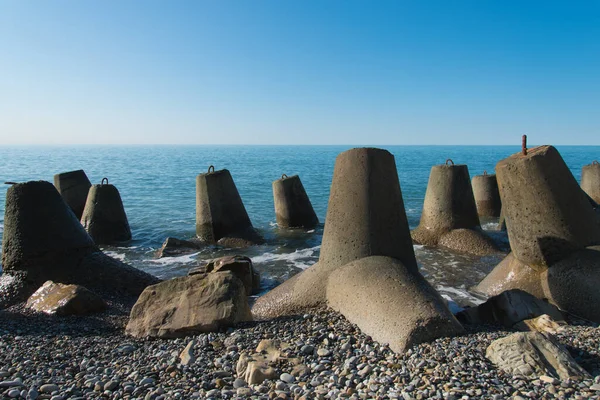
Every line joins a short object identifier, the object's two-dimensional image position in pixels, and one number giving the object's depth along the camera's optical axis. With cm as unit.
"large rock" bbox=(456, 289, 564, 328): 469
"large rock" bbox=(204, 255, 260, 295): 713
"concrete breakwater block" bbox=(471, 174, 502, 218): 1392
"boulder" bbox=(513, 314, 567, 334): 421
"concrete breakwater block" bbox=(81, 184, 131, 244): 1152
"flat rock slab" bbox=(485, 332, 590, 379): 303
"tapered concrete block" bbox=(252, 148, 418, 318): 510
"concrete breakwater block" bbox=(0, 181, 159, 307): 609
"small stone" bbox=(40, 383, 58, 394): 319
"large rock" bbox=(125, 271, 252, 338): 430
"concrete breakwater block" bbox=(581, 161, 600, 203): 1284
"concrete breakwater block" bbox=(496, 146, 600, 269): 539
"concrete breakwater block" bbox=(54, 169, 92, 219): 1290
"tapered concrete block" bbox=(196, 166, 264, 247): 1077
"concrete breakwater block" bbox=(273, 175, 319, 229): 1252
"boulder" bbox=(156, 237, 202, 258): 1030
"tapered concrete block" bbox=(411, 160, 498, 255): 965
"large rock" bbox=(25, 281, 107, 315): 520
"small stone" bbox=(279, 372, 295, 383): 323
